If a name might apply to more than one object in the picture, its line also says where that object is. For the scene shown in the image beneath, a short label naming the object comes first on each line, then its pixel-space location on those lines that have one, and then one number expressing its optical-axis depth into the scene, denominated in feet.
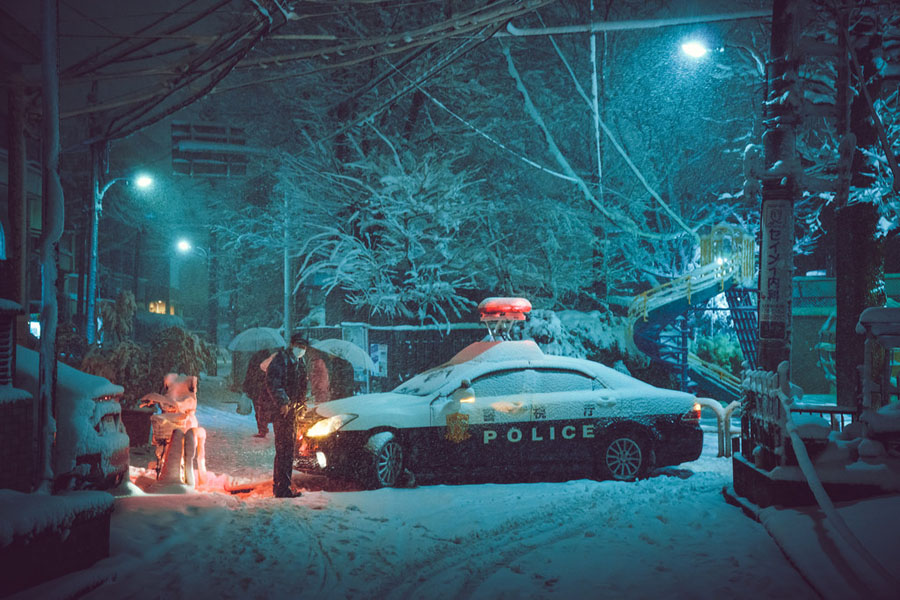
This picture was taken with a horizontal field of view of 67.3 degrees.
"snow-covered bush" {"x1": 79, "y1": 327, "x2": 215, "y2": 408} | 43.96
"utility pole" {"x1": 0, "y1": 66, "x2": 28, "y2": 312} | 27.84
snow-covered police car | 26.89
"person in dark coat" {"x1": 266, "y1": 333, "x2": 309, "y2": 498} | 25.13
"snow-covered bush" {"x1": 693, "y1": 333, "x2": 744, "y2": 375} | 76.54
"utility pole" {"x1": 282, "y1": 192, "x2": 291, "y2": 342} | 59.36
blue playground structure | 64.90
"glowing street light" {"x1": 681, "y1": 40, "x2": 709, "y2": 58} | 37.68
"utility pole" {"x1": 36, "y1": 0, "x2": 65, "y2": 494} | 19.48
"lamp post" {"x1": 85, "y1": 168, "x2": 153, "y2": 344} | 48.37
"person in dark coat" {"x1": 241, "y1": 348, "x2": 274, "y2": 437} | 41.22
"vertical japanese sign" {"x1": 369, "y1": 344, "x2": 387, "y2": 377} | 58.65
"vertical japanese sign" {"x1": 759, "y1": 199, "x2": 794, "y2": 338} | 22.90
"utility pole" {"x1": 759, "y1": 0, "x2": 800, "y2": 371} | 22.90
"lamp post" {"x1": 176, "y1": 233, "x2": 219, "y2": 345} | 116.93
